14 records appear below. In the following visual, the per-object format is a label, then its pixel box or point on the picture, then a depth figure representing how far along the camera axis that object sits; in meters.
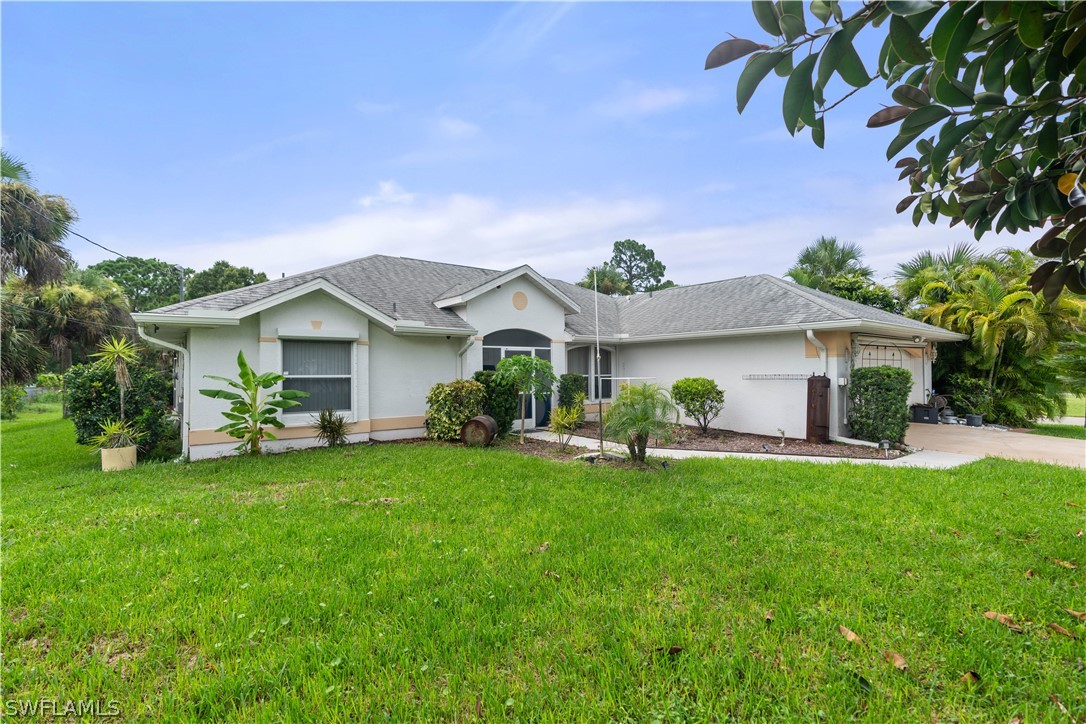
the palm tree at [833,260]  23.10
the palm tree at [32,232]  14.77
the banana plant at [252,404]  9.69
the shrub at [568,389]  14.99
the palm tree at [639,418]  8.66
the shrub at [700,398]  13.05
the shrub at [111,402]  9.87
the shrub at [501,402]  12.70
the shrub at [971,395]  15.38
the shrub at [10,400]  20.80
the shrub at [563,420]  11.50
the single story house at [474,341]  10.41
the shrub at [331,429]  11.09
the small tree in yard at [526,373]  11.76
